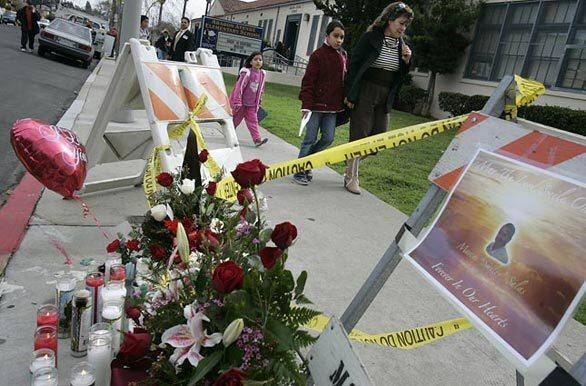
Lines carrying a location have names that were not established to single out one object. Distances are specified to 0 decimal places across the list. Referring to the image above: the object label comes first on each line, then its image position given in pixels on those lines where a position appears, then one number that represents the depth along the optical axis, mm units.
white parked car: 16188
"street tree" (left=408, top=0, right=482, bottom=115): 15820
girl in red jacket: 5270
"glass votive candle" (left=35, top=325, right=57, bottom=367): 1838
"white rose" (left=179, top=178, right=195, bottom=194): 2268
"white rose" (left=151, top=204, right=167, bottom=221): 1946
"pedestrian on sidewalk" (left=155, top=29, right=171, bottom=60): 13531
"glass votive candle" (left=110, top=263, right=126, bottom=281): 2254
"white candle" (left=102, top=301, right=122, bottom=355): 1942
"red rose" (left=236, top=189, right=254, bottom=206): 1600
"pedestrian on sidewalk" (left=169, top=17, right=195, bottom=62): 10234
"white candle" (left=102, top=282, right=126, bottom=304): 2090
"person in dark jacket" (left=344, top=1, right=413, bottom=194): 4789
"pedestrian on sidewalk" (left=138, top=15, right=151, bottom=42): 12770
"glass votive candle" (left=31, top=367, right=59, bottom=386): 1476
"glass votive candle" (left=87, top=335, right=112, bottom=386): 1714
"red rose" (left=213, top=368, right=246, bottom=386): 1024
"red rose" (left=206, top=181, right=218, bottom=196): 2247
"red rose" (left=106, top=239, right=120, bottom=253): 2253
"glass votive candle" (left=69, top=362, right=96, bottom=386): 1471
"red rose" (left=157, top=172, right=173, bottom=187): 2186
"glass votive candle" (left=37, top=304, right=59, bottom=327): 1963
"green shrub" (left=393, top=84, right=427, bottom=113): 18062
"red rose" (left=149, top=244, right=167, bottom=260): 1909
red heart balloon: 2514
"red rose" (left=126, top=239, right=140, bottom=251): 2234
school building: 12898
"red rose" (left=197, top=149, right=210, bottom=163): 2537
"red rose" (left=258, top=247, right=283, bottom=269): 1273
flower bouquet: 1191
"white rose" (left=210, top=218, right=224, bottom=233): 1918
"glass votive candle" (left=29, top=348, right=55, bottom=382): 1627
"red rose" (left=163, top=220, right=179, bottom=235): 1815
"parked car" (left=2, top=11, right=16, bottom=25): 37594
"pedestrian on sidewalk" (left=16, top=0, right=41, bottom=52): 16734
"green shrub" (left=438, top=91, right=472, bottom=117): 15163
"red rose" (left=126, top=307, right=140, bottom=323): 1632
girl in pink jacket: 7219
